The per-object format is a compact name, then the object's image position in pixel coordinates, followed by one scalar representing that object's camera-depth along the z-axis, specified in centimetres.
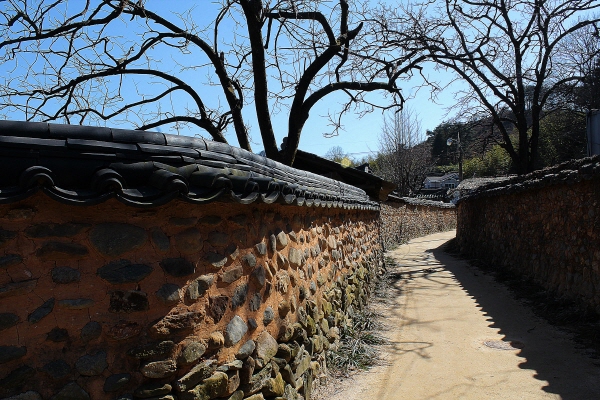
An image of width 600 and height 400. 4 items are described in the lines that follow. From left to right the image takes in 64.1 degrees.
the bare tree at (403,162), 3722
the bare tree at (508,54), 1395
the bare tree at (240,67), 871
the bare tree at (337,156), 4580
